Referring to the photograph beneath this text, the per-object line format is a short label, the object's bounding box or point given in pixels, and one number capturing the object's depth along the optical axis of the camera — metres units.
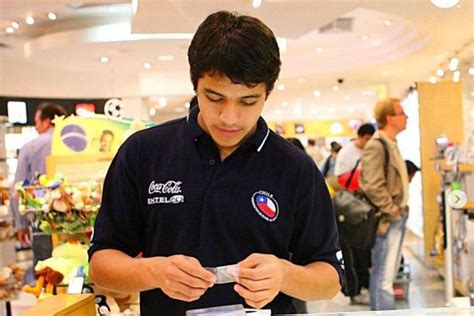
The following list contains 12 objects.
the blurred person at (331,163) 6.90
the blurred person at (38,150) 3.17
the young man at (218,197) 1.14
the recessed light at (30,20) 5.23
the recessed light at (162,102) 7.18
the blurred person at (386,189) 3.93
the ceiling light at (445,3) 4.45
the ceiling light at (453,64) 6.86
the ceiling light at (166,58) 5.84
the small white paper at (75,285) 1.89
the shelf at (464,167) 4.20
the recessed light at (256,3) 3.92
